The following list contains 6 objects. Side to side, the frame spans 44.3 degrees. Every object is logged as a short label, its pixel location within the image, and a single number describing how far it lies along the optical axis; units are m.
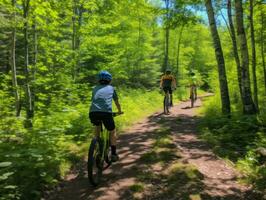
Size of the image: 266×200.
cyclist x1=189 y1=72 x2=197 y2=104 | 19.45
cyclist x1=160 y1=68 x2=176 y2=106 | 15.34
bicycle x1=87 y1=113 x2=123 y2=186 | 6.13
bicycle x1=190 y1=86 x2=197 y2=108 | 19.42
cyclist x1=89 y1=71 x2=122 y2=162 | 6.53
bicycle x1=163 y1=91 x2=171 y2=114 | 15.27
